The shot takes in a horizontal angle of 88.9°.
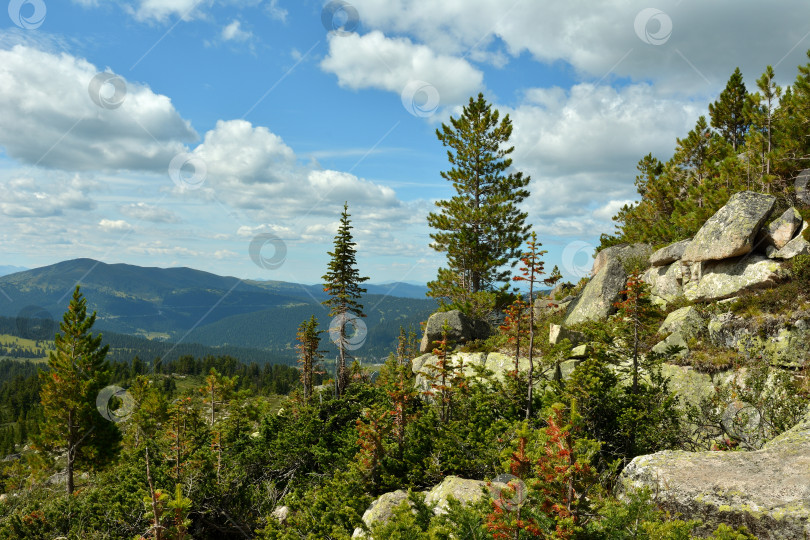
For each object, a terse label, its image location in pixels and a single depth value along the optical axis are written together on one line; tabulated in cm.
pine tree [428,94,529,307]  3103
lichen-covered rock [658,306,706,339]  1542
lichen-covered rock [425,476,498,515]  939
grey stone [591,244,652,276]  2590
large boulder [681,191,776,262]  1738
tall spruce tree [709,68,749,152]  3309
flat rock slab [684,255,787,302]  1628
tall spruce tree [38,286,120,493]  3709
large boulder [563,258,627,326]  2173
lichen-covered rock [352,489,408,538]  988
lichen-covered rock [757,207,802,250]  1689
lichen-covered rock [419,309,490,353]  2398
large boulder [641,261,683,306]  2042
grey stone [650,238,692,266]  2195
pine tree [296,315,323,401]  2800
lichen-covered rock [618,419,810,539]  594
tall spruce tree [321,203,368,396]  2741
